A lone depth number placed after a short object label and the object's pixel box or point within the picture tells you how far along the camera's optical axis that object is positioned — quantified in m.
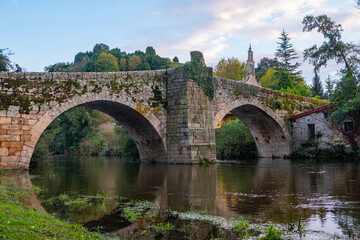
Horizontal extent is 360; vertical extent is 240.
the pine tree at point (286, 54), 52.44
